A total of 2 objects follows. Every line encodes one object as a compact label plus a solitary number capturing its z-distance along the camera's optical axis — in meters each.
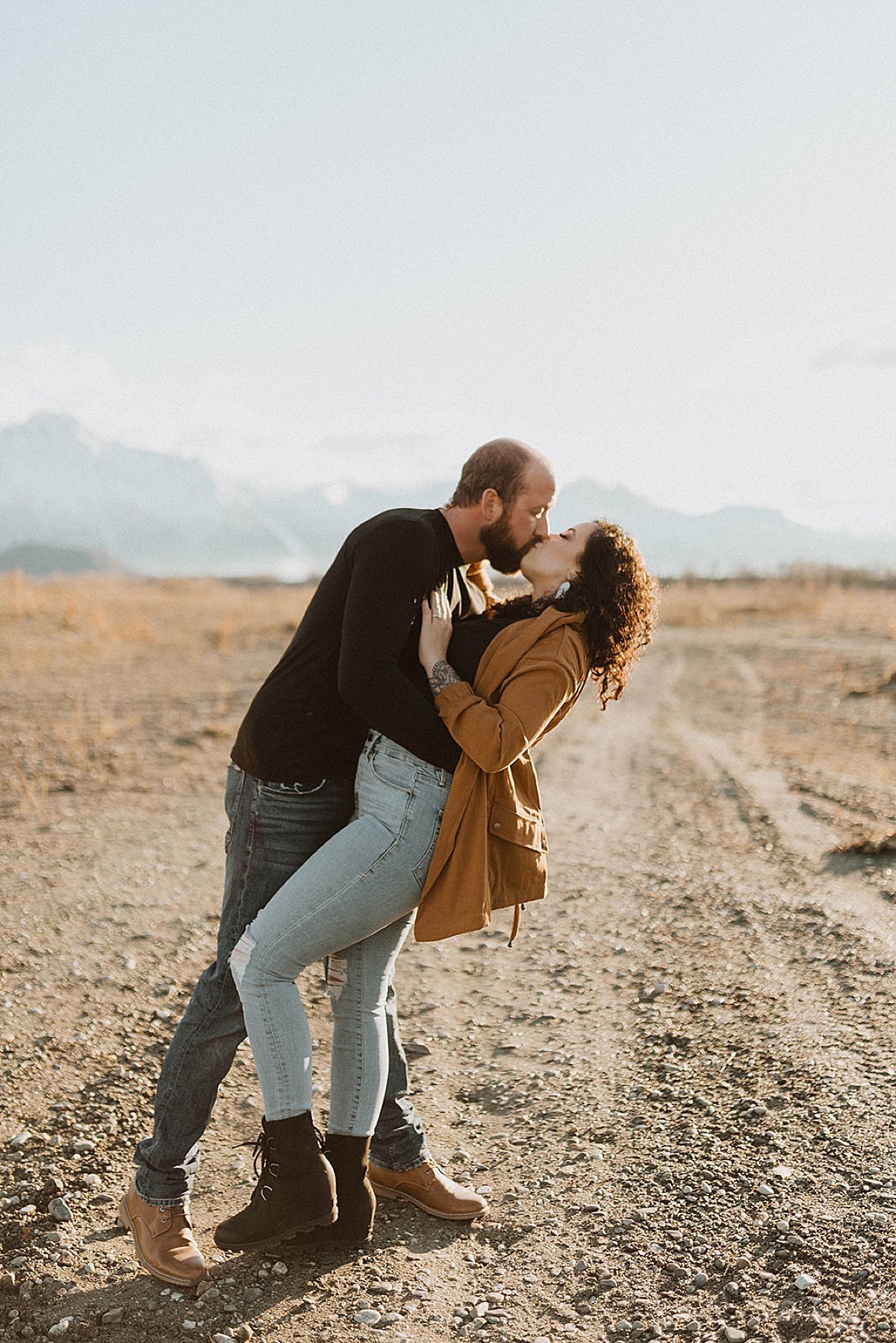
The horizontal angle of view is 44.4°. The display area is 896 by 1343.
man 2.72
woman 2.62
